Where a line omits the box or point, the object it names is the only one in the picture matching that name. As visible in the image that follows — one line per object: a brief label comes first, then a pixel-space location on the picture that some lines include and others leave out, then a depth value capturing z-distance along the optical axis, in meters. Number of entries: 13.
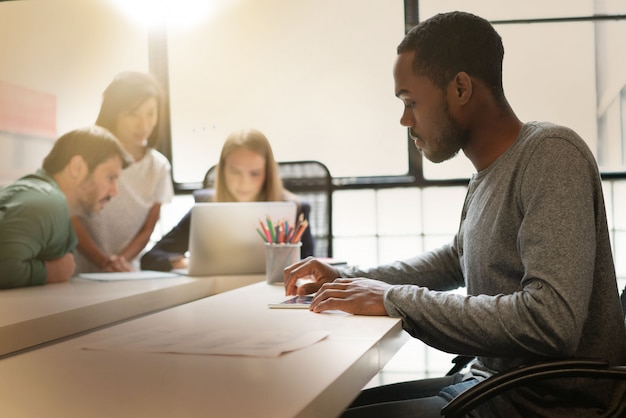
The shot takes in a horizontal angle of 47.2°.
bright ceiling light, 4.00
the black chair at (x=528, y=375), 1.05
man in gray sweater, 1.09
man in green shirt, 1.95
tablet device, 1.45
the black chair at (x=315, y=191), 3.03
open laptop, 2.14
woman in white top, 3.34
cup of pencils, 1.93
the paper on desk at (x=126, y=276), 2.12
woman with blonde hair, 2.89
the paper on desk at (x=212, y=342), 0.99
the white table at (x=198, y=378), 0.71
